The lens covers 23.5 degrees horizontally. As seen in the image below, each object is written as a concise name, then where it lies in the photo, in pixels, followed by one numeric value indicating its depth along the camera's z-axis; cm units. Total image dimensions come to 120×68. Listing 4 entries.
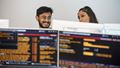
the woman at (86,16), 370
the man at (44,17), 372
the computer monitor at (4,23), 260
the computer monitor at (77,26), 253
